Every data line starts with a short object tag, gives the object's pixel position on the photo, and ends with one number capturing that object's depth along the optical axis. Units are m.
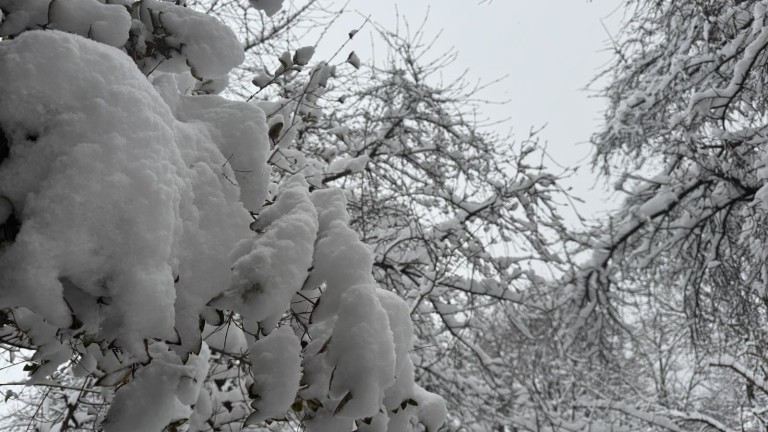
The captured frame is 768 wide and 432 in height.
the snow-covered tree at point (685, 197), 4.05
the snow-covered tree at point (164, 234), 0.77
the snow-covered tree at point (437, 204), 3.99
